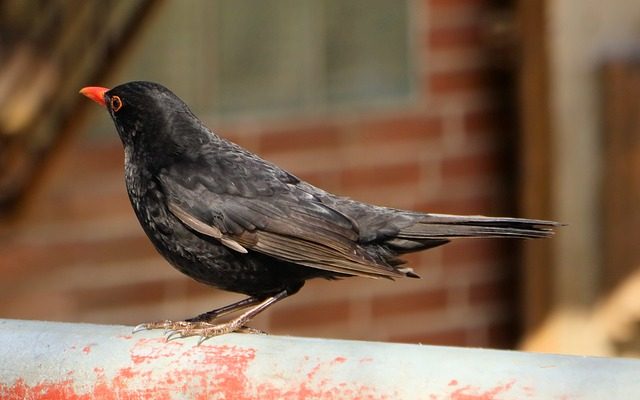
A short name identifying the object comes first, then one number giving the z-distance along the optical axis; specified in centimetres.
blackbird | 695
